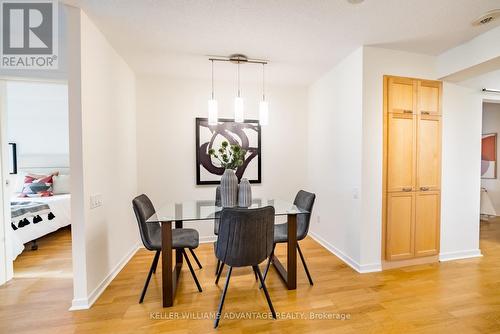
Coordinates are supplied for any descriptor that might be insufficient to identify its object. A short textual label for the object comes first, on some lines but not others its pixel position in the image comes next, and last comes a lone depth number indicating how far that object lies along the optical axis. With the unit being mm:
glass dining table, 1922
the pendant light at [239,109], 2408
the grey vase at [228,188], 2318
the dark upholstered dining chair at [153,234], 1971
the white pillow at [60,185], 4215
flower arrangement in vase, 2318
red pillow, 3991
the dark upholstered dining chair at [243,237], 1669
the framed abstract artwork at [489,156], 4523
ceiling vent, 1869
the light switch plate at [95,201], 1968
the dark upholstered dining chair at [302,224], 2283
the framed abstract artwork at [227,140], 3424
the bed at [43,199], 2976
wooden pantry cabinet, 2535
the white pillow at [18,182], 4152
